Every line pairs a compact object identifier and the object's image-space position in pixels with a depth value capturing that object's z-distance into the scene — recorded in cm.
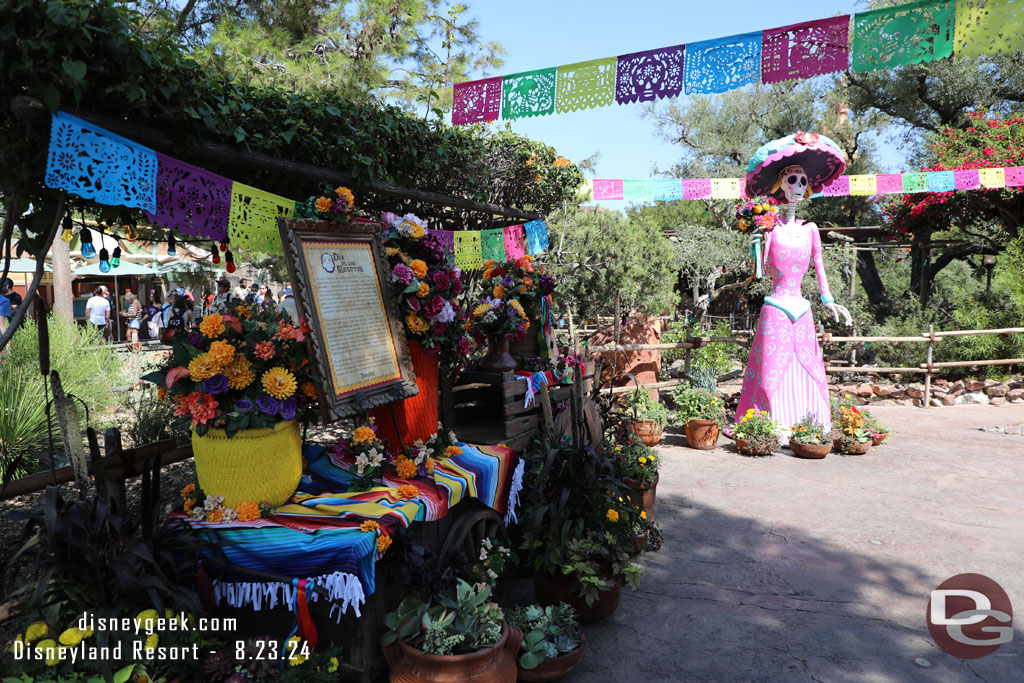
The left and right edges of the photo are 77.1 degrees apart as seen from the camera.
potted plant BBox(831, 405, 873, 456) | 665
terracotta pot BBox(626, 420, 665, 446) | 666
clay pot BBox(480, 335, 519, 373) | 373
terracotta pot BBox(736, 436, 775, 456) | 663
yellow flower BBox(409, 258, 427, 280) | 309
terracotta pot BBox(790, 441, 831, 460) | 650
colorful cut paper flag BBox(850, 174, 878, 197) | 884
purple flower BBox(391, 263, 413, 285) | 306
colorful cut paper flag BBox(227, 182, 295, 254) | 290
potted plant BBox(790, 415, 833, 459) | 651
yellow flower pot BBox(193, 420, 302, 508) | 238
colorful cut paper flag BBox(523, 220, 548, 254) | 546
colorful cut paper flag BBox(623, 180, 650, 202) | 838
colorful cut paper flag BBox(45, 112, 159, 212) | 222
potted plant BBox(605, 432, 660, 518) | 415
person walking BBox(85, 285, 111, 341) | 1272
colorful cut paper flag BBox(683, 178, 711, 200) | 880
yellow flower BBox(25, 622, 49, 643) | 196
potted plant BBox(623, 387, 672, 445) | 667
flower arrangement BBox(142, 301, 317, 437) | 229
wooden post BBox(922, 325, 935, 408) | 945
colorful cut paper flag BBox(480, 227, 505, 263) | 490
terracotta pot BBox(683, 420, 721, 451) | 690
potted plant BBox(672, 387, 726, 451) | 692
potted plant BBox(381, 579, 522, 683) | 229
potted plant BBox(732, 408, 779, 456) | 664
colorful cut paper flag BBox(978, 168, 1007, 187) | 906
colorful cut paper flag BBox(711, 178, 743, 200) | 888
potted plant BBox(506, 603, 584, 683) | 271
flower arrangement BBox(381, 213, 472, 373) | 308
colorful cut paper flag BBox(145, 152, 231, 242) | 263
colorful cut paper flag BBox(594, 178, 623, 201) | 831
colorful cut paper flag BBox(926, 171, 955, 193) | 902
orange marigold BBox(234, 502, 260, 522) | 238
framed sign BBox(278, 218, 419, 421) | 259
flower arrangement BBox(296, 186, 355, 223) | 285
